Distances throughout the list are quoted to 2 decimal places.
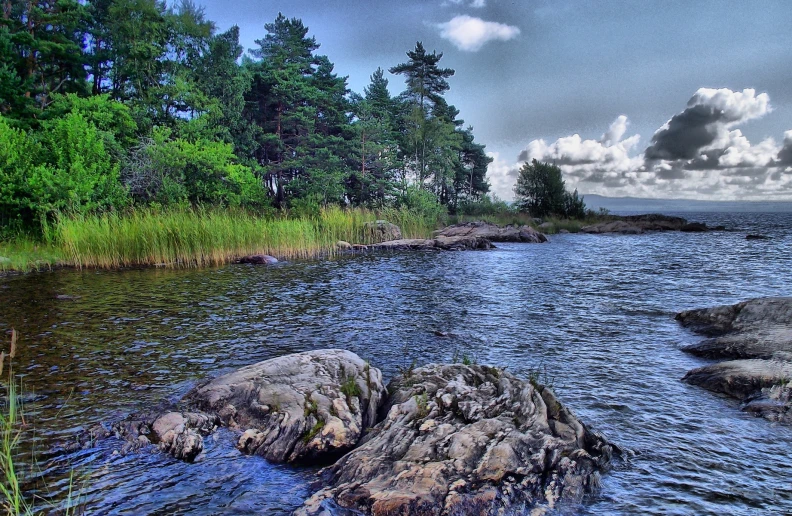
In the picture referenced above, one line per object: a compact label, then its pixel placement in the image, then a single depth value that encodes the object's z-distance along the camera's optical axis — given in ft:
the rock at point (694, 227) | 146.72
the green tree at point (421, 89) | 156.15
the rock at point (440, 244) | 87.20
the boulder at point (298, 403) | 14.42
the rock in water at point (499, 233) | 109.60
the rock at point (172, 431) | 14.24
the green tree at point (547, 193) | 162.78
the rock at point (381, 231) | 92.28
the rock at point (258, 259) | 62.13
